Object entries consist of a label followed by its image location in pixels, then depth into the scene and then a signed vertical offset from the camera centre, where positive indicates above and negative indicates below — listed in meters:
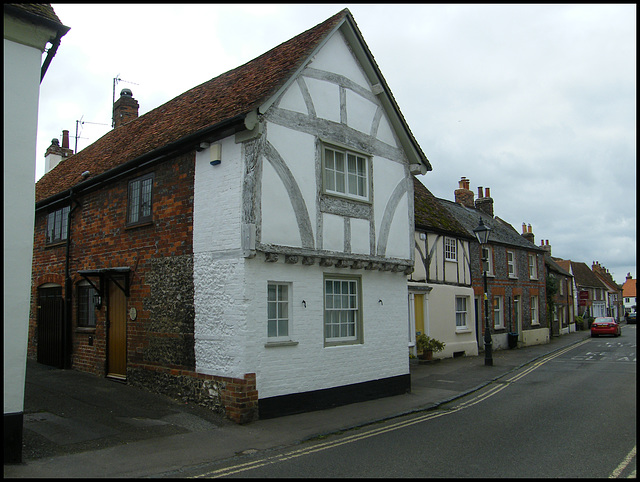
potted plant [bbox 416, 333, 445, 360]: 18.84 -1.80
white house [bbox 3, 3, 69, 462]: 6.93 +1.75
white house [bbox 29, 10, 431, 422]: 9.88 +1.27
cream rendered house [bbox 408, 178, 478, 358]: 19.66 +0.58
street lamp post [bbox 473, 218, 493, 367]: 18.45 -1.10
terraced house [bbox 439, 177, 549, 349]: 25.78 +1.07
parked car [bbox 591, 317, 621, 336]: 37.03 -2.33
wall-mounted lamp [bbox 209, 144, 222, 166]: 10.23 +2.90
